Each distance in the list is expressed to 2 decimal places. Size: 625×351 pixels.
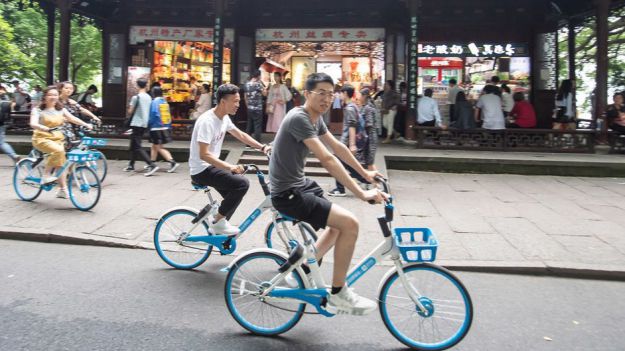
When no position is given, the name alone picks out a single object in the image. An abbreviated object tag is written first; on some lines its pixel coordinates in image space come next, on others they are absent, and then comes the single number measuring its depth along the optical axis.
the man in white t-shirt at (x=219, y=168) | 4.99
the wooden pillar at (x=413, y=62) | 12.58
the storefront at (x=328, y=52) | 15.66
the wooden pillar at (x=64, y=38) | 13.84
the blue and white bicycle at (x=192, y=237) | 5.10
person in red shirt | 13.44
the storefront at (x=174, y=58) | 16.12
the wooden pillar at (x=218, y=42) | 12.73
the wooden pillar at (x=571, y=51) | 15.38
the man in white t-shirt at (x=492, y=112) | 12.73
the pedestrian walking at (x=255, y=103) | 11.43
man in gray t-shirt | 3.55
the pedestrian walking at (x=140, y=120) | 10.35
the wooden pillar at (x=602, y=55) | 12.11
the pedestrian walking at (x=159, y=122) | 10.52
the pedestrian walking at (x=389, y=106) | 14.33
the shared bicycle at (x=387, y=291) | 3.49
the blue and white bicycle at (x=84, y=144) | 7.70
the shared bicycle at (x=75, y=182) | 7.33
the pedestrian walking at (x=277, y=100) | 14.29
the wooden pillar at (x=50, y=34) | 15.18
